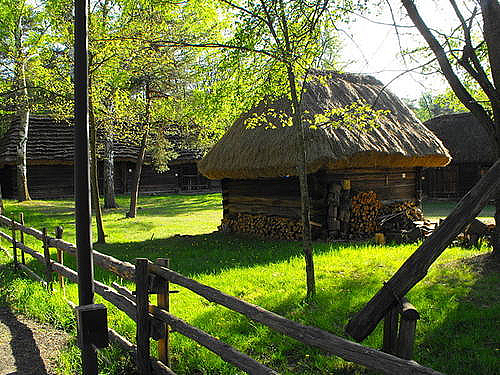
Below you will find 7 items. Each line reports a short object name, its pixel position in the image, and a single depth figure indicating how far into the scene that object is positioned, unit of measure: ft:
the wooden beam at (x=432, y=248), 12.59
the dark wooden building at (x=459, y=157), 78.64
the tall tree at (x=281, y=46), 18.75
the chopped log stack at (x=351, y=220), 37.37
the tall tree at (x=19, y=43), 61.82
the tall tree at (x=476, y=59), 18.93
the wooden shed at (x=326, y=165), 36.09
